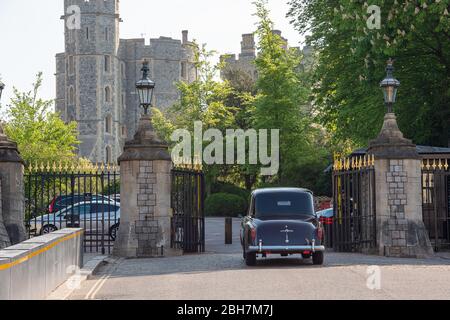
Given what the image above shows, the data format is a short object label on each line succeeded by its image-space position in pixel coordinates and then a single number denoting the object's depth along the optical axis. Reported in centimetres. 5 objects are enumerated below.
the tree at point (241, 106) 6659
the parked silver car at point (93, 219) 3368
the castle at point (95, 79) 11831
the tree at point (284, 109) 5947
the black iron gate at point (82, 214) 2589
